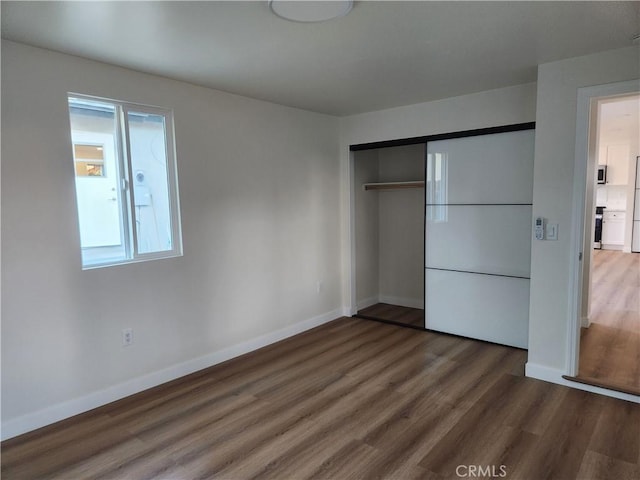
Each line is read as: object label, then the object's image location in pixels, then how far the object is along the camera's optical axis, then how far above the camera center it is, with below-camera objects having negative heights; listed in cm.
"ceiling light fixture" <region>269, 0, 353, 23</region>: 194 +97
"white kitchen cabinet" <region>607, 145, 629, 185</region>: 914 +79
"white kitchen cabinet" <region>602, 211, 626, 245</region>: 905 -65
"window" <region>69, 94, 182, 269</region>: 283 +21
